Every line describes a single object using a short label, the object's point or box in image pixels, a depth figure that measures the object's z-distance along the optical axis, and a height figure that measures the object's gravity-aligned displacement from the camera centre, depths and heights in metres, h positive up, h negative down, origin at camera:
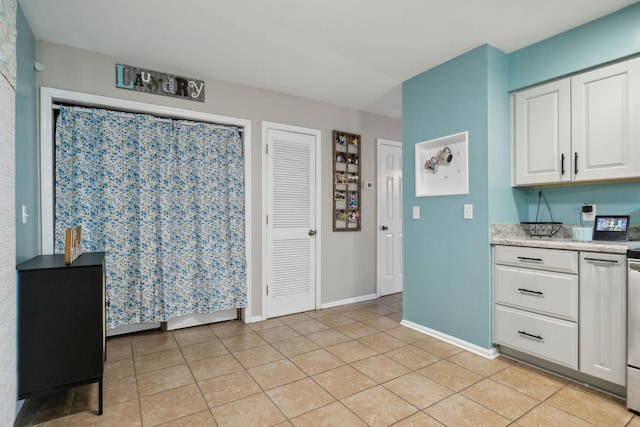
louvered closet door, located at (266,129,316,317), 3.66 -0.13
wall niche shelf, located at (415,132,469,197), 2.91 +0.42
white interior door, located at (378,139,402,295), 4.51 -0.09
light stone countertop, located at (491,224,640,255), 2.04 -0.22
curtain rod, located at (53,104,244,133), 2.76 +0.89
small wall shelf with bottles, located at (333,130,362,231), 4.09 +0.37
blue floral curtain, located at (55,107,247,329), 2.76 +0.04
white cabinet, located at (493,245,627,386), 2.01 -0.67
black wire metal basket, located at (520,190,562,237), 2.70 -0.14
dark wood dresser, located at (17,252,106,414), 1.79 -0.65
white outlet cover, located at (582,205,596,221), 2.54 -0.04
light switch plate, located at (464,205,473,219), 2.74 -0.01
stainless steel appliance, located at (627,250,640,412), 1.87 -0.72
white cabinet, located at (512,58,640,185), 2.21 +0.61
